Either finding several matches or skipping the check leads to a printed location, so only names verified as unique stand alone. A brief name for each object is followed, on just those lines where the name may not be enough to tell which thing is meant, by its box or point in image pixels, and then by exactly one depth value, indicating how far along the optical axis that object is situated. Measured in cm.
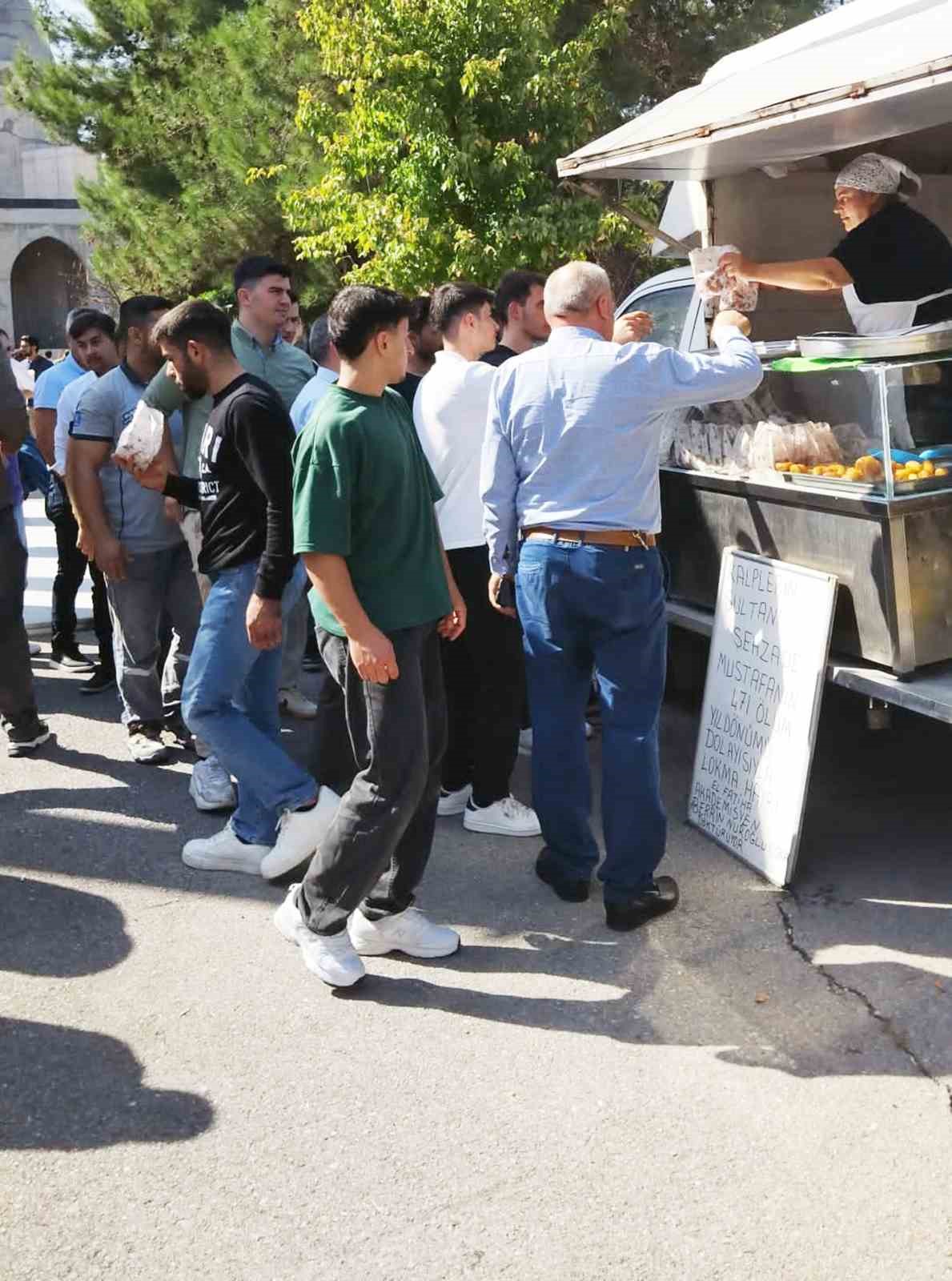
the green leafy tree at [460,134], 1346
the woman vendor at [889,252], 504
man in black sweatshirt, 448
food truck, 419
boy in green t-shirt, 357
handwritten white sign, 436
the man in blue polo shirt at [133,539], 570
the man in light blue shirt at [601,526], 400
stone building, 4269
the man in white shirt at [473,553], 480
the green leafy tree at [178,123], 1920
